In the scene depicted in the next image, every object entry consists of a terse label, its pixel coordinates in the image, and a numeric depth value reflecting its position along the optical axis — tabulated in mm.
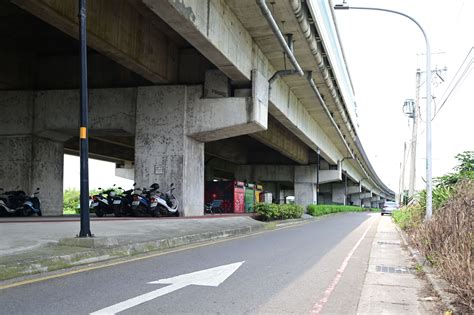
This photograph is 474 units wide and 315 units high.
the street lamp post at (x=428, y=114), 15164
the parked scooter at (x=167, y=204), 17453
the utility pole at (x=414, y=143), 28469
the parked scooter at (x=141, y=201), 17812
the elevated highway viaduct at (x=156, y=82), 14898
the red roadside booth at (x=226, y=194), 30984
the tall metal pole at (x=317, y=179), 42231
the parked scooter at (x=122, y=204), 19297
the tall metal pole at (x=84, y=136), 9383
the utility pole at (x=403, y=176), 44656
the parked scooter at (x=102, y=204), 19812
